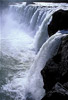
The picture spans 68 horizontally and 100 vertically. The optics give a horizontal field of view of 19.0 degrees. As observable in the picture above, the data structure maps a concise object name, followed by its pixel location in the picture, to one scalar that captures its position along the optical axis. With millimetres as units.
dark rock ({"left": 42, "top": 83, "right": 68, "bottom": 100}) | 6141
